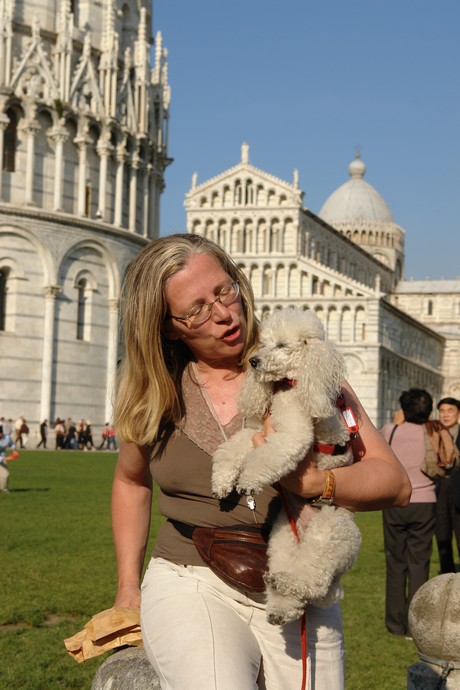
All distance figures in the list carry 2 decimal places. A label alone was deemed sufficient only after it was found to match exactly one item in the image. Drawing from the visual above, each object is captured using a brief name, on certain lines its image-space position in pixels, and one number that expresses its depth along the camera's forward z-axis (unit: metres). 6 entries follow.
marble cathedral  66.56
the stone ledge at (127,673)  3.40
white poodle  3.01
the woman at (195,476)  3.07
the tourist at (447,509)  9.98
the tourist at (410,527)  8.76
